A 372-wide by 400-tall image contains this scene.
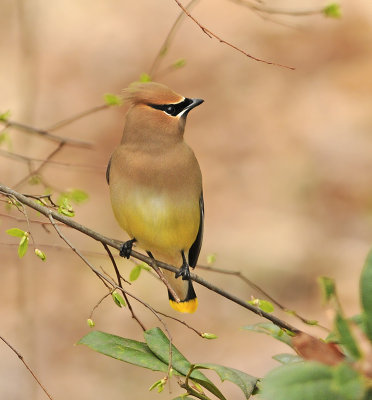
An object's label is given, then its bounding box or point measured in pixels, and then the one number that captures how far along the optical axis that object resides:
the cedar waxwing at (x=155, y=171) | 6.96
